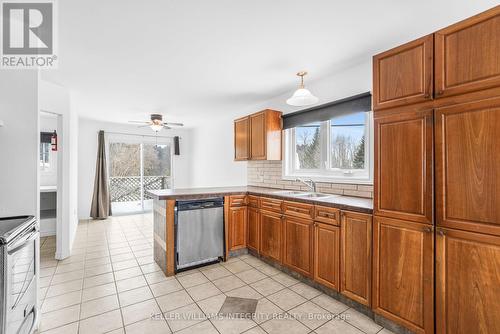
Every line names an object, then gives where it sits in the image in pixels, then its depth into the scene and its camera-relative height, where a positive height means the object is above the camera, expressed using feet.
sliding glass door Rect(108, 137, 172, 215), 20.51 -0.39
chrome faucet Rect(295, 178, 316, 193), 10.14 -0.73
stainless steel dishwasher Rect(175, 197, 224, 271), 9.36 -2.69
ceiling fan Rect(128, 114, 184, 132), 15.61 +3.06
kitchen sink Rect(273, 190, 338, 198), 9.81 -1.15
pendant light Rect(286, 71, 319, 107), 8.32 +2.47
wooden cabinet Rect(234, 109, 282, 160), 11.79 +1.68
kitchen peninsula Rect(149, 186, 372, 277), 7.82 -2.02
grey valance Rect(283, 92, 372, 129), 8.61 +2.41
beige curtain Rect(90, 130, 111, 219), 18.57 -1.63
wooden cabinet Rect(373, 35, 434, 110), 5.43 +2.32
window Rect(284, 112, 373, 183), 9.17 +0.80
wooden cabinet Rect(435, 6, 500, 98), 4.52 +2.33
